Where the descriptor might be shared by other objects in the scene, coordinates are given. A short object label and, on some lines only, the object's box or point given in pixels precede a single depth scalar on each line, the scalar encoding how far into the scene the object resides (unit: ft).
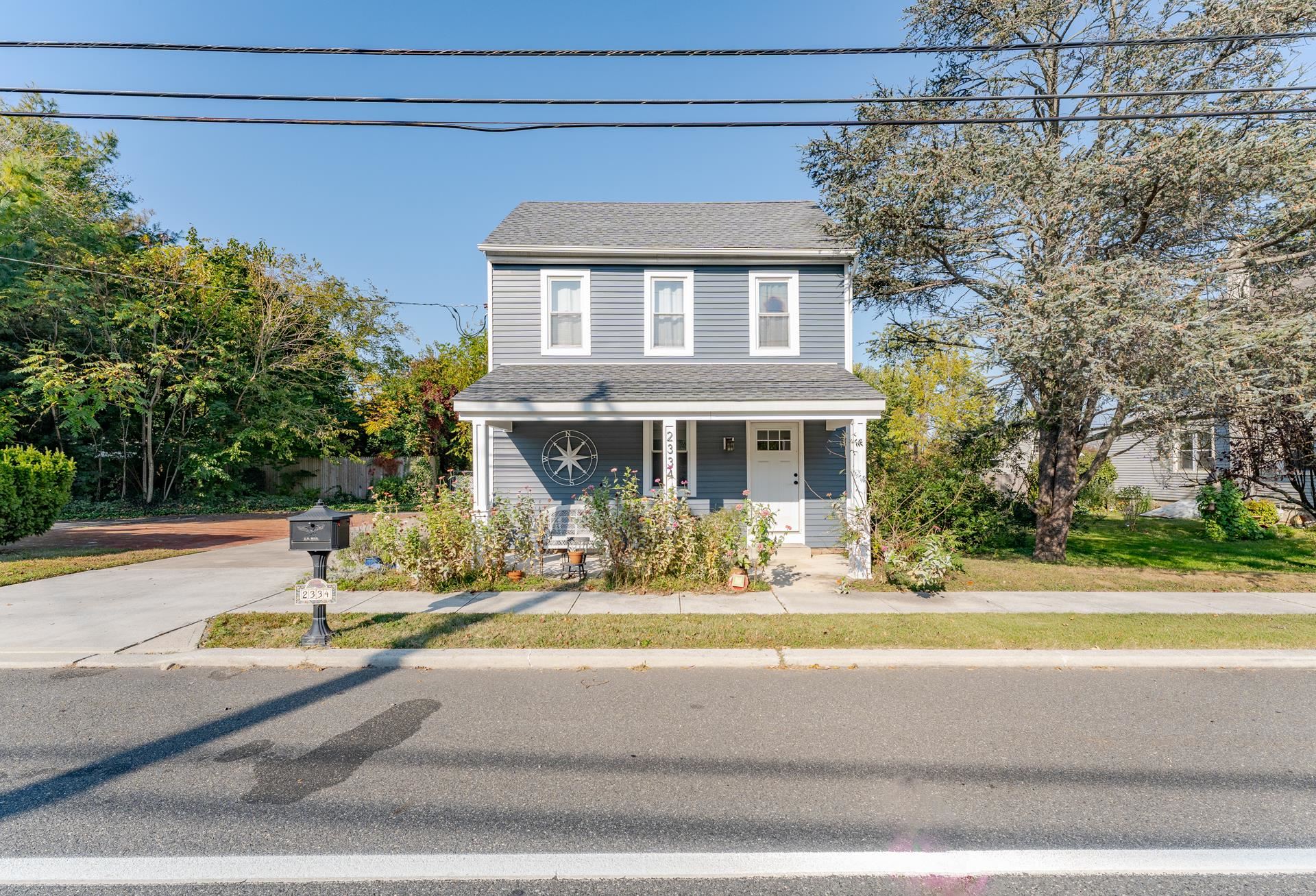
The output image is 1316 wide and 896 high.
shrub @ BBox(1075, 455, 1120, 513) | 55.42
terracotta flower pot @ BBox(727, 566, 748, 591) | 25.77
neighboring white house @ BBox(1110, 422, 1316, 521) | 30.81
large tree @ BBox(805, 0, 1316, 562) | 25.85
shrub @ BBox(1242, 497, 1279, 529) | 44.19
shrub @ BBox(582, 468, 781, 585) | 26.17
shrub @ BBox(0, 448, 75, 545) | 32.09
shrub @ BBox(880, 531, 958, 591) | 24.88
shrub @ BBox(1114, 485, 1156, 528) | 57.06
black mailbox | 18.97
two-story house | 37.27
